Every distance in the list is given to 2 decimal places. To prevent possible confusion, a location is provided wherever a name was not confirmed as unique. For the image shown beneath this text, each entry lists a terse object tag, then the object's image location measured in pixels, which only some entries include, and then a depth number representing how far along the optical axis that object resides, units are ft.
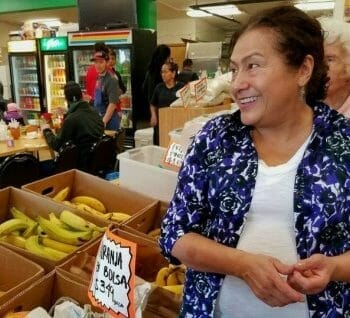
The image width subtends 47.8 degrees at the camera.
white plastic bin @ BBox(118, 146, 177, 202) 6.53
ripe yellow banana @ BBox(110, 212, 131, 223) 6.52
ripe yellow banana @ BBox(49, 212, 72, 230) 5.91
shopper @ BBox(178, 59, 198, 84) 18.54
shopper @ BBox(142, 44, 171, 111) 15.87
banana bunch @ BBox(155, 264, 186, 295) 4.95
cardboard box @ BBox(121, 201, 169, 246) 5.82
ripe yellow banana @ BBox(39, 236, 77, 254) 5.62
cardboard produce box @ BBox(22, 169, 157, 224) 6.79
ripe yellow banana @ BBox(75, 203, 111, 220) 6.65
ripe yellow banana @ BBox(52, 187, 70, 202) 7.28
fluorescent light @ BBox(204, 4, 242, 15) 26.16
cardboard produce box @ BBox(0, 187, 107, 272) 6.37
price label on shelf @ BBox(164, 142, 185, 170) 6.37
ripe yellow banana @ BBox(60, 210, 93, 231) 5.79
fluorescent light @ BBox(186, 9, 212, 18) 31.15
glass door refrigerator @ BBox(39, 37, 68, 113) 23.50
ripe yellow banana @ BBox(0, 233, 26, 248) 5.83
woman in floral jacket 2.97
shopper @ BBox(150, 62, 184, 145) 14.73
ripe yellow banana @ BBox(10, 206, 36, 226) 6.38
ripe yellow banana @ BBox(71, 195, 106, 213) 7.20
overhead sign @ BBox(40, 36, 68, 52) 22.63
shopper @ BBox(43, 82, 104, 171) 12.07
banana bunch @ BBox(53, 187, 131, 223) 6.64
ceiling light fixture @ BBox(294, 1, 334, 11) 26.68
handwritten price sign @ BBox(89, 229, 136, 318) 3.49
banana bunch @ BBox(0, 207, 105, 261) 5.60
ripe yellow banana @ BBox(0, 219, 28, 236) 5.96
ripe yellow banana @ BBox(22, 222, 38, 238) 6.06
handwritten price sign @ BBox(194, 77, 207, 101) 8.31
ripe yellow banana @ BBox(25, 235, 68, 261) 5.31
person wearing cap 16.51
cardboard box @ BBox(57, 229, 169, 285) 5.18
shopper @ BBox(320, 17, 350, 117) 5.33
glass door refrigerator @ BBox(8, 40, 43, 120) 25.38
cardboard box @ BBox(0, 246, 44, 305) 4.70
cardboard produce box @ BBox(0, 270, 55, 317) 4.10
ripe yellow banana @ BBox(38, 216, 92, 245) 5.66
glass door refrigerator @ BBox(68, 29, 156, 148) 19.76
